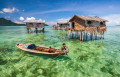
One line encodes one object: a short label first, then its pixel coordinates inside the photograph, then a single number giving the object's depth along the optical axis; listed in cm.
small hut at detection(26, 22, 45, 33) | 4079
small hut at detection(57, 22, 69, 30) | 5686
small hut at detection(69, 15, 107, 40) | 2091
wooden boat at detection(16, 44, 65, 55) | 1091
